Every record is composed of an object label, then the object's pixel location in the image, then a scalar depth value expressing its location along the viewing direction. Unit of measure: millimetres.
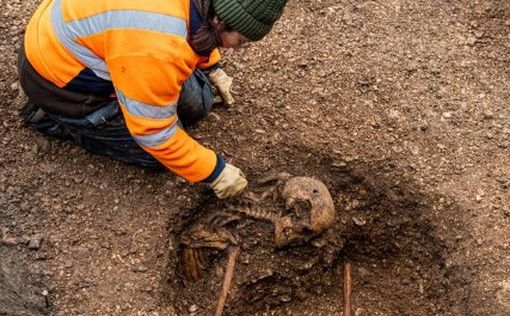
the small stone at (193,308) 3643
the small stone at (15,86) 3891
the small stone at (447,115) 4113
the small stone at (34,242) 3461
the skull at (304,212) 3459
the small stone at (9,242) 3475
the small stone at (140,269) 3480
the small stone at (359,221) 3873
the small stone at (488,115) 4125
